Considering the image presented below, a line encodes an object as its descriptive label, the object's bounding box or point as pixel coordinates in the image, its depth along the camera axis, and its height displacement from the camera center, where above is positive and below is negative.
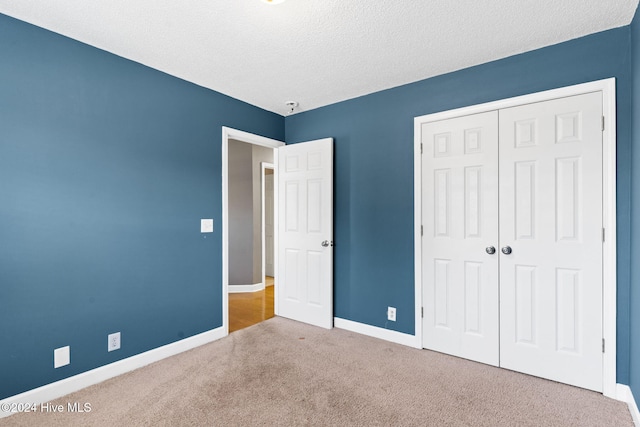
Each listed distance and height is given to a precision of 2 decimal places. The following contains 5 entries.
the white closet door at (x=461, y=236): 2.49 -0.21
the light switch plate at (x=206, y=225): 2.95 -0.14
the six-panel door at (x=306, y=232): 3.34 -0.24
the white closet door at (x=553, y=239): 2.11 -0.20
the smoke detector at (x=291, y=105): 3.40 +1.23
